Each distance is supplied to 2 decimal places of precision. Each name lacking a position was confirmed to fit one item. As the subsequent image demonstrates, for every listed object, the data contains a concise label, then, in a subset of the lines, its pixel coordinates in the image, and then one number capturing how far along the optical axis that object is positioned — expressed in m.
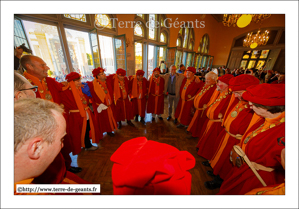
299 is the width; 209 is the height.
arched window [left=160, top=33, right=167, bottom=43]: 7.90
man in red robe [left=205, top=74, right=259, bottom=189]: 1.42
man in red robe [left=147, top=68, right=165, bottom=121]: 3.64
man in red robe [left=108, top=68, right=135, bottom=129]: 3.05
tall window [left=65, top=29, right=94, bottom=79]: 4.12
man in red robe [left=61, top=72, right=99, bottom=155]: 2.04
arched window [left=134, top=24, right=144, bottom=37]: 6.19
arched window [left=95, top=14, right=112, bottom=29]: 4.60
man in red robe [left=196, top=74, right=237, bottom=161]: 1.89
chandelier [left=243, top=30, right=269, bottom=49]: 8.72
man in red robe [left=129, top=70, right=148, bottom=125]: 3.45
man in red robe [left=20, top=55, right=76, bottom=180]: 1.80
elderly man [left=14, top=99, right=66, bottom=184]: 0.55
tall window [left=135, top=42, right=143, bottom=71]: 6.52
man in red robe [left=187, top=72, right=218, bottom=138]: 2.47
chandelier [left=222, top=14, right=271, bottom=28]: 3.68
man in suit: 3.56
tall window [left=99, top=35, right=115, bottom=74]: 5.10
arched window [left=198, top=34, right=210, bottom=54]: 13.42
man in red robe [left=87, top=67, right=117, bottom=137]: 2.56
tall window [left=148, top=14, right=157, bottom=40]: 6.86
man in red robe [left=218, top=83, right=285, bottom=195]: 0.93
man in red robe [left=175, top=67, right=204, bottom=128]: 3.04
